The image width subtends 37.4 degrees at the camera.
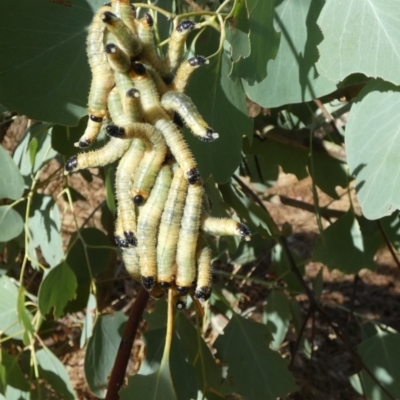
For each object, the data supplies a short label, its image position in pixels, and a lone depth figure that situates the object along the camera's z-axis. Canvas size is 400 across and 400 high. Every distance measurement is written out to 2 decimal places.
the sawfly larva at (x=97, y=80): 0.22
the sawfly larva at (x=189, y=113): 0.20
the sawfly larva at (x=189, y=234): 0.21
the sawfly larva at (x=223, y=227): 0.21
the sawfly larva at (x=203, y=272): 0.21
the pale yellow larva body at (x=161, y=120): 0.20
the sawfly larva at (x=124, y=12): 0.23
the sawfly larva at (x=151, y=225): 0.21
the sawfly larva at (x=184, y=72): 0.22
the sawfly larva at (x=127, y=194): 0.21
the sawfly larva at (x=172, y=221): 0.21
